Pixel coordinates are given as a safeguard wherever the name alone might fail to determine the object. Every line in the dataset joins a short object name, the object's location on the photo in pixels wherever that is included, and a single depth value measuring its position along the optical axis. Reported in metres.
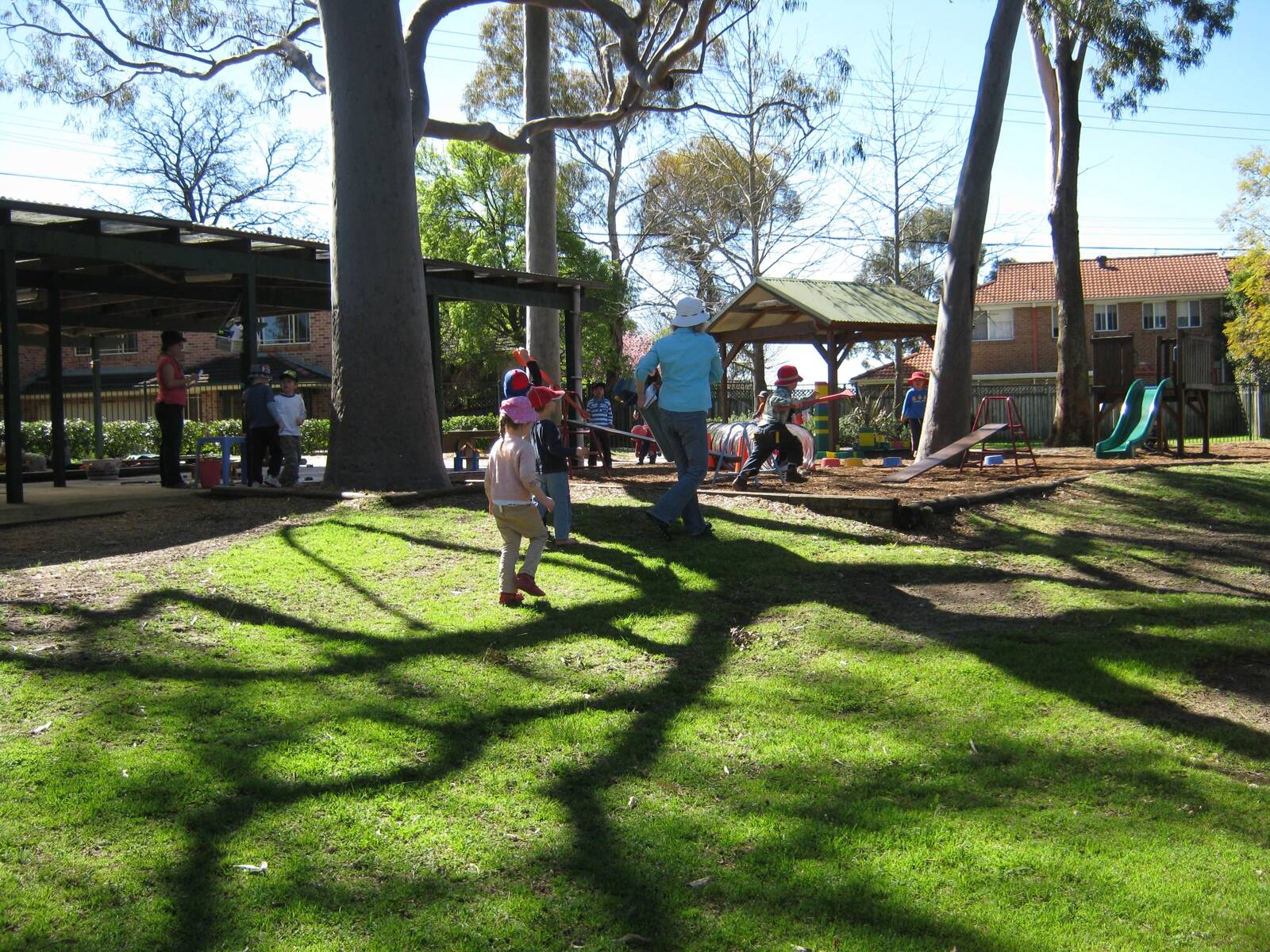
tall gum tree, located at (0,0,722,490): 11.53
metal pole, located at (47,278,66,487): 15.10
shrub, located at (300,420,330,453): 32.53
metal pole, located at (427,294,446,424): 17.09
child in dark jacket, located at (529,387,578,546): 8.53
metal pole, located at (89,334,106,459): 20.89
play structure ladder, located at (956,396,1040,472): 15.48
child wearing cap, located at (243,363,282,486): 12.73
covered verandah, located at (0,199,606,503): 11.86
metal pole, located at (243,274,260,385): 13.87
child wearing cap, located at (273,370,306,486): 12.89
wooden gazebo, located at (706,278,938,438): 22.77
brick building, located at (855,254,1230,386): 50.47
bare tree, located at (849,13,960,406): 41.62
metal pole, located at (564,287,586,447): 18.56
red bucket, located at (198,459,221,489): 14.33
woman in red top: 13.30
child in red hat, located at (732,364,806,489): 12.20
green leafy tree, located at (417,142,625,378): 40.28
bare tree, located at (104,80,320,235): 46.03
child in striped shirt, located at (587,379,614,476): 17.88
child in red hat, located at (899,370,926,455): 20.14
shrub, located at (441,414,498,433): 34.97
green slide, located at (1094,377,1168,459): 17.98
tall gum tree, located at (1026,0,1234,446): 22.86
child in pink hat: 7.34
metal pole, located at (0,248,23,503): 11.69
